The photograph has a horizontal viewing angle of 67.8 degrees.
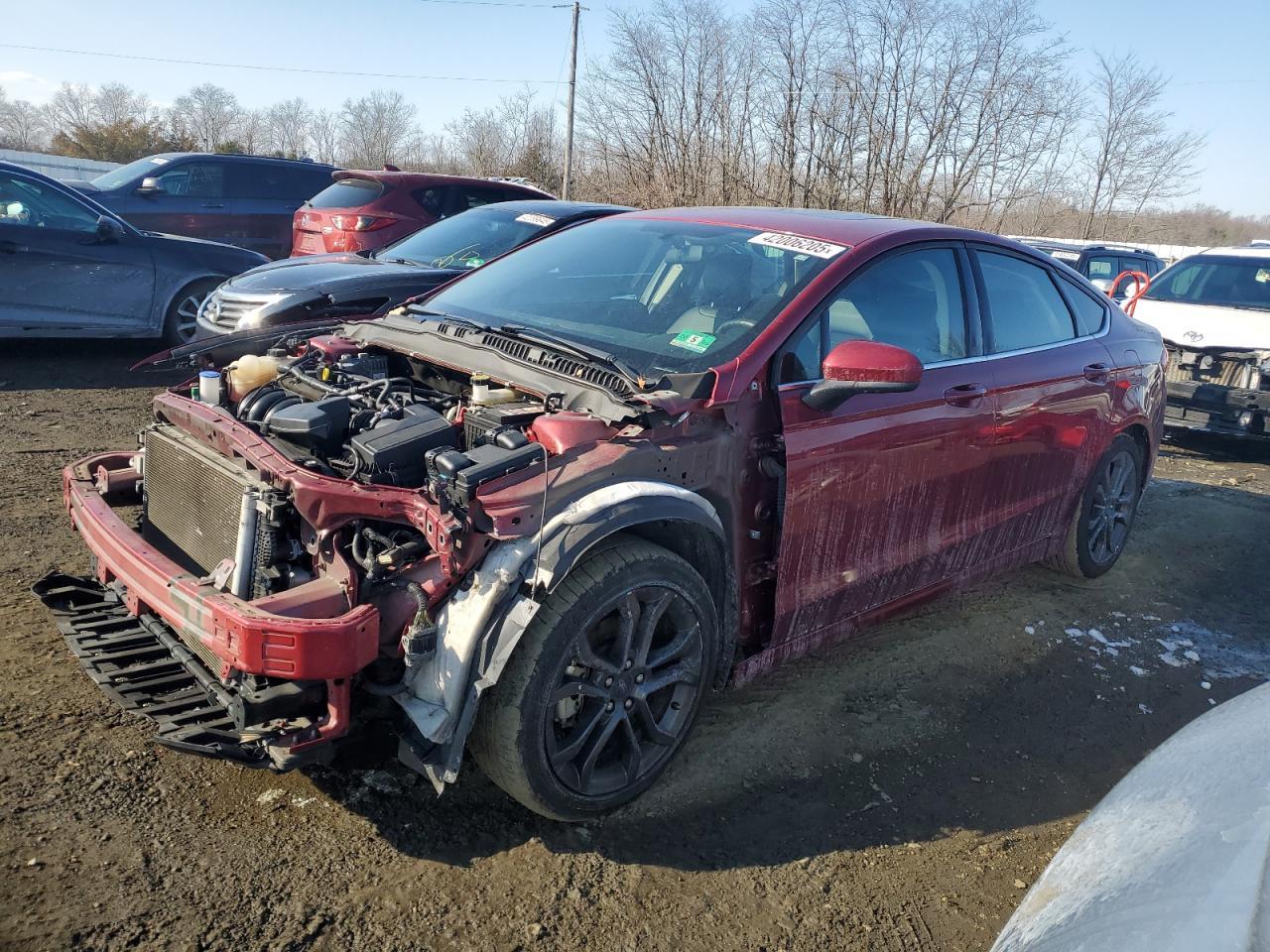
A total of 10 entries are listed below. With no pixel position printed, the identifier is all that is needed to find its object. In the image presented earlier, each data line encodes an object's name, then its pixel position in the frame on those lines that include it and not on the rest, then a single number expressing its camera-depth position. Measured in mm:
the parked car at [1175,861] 1579
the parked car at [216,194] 11242
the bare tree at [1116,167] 24938
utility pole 23766
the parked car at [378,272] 6688
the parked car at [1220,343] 8242
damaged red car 2535
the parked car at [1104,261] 14828
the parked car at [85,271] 7668
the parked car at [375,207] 9078
